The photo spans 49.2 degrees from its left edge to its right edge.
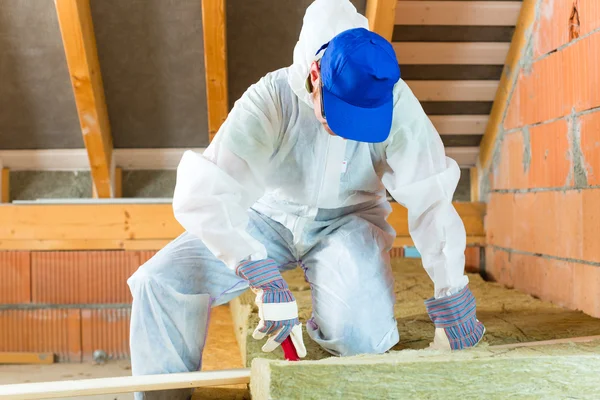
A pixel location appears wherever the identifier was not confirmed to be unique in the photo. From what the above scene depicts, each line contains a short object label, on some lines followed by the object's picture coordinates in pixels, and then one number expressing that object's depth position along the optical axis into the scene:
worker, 1.72
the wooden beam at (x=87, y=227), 3.46
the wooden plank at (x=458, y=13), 3.10
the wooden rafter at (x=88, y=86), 2.86
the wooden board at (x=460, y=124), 3.52
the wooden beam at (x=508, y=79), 3.07
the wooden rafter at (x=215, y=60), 2.86
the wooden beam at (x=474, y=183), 3.75
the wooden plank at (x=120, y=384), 1.58
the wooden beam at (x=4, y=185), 3.68
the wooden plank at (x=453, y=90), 3.35
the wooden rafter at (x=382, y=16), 2.87
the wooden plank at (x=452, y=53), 3.21
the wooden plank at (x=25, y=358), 3.54
